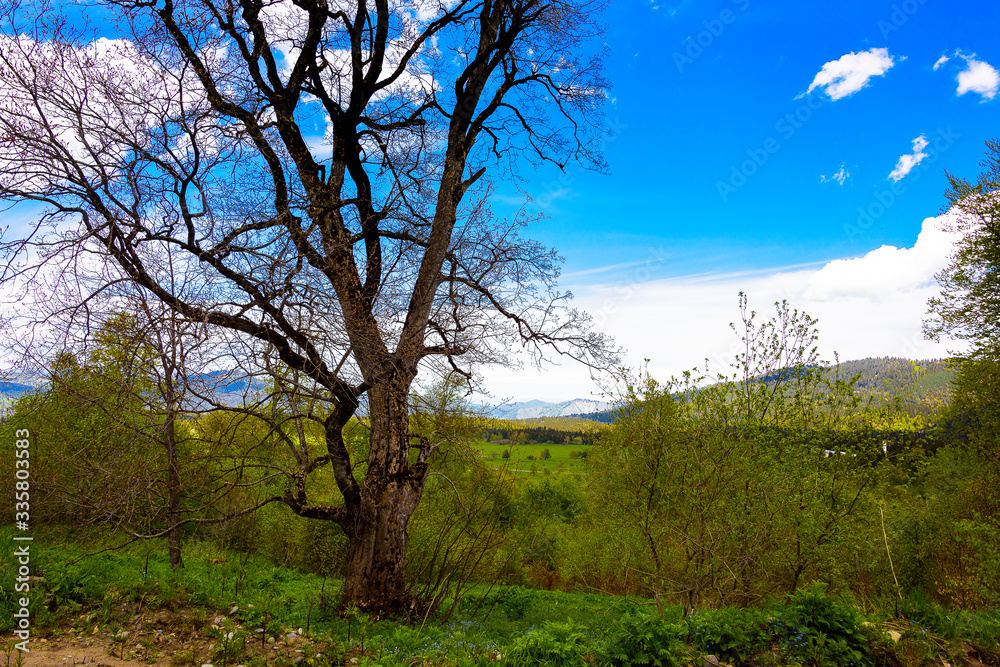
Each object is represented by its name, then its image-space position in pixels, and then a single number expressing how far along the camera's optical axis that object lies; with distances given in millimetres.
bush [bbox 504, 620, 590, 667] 3609
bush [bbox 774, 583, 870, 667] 3764
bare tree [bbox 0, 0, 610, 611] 4973
